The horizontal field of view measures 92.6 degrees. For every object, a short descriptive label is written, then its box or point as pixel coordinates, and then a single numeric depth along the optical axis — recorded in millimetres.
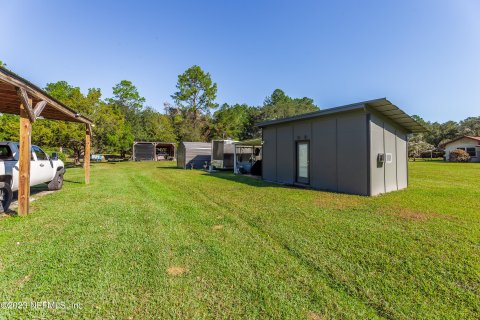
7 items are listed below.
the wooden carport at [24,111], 4655
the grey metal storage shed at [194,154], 19141
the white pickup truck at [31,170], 5094
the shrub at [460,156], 26641
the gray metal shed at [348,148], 7605
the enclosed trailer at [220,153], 17312
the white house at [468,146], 26547
